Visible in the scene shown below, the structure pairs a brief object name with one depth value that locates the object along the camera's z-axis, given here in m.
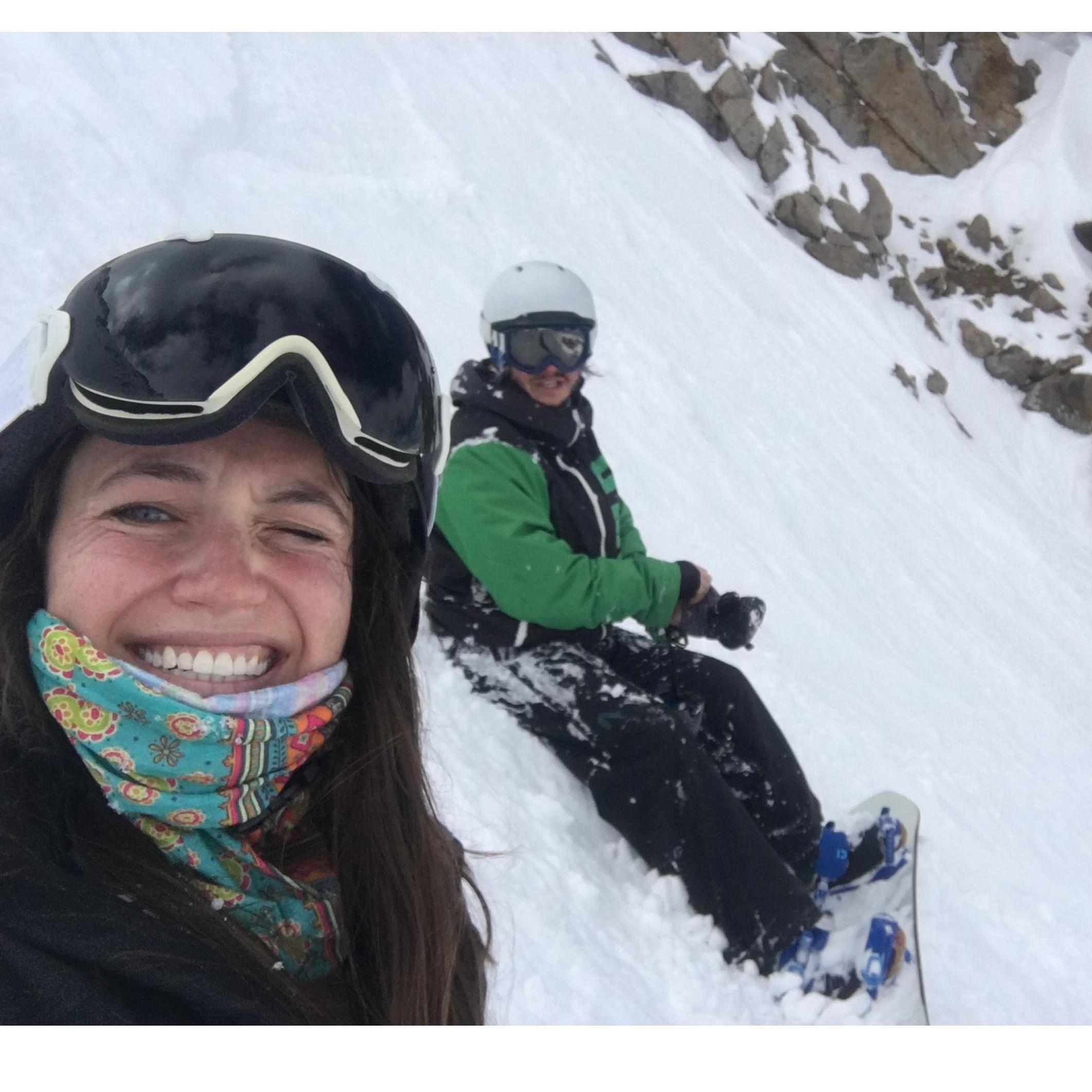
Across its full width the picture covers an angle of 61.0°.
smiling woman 1.12
